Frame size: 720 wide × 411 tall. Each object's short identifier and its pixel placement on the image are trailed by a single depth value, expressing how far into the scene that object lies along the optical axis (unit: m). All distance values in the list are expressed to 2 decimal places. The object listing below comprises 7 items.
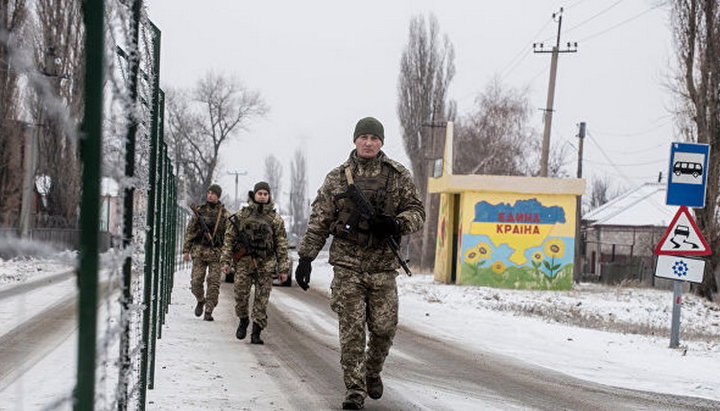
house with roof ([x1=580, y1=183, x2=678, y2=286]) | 59.90
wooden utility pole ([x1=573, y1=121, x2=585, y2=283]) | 27.13
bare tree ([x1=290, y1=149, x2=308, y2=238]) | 103.62
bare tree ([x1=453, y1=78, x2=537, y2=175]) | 60.19
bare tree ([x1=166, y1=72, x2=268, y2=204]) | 59.38
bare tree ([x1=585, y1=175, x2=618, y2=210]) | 98.19
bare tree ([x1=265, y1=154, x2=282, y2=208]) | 113.62
